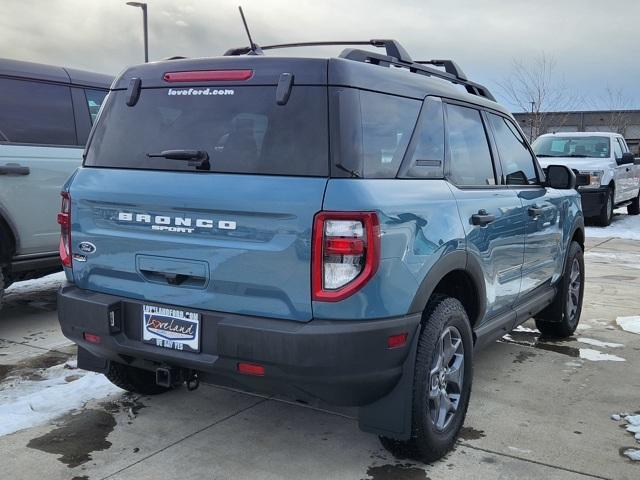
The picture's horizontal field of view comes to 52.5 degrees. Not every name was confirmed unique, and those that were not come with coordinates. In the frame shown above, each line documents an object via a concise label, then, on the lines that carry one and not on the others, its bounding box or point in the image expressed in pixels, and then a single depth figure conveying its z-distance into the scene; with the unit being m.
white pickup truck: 13.66
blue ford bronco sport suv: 2.62
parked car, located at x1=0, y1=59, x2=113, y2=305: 5.12
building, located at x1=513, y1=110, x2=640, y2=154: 32.16
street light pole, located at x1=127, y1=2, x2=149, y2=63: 20.25
